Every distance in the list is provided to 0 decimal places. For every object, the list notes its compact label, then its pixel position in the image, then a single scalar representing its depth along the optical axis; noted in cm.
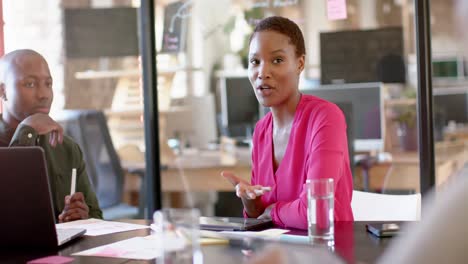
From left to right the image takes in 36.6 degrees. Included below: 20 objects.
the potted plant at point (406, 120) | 423
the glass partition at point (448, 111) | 376
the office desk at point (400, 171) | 406
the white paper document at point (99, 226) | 201
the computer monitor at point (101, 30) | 425
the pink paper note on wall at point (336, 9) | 384
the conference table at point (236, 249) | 154
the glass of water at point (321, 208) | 169
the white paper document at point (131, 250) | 164
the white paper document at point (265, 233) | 178
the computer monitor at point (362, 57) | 407
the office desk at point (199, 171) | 472
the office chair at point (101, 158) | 409
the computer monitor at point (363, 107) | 421
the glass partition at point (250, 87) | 411
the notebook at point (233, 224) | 192
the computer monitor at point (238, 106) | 487
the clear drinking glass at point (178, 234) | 135
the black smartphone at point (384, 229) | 174
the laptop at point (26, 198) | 169
